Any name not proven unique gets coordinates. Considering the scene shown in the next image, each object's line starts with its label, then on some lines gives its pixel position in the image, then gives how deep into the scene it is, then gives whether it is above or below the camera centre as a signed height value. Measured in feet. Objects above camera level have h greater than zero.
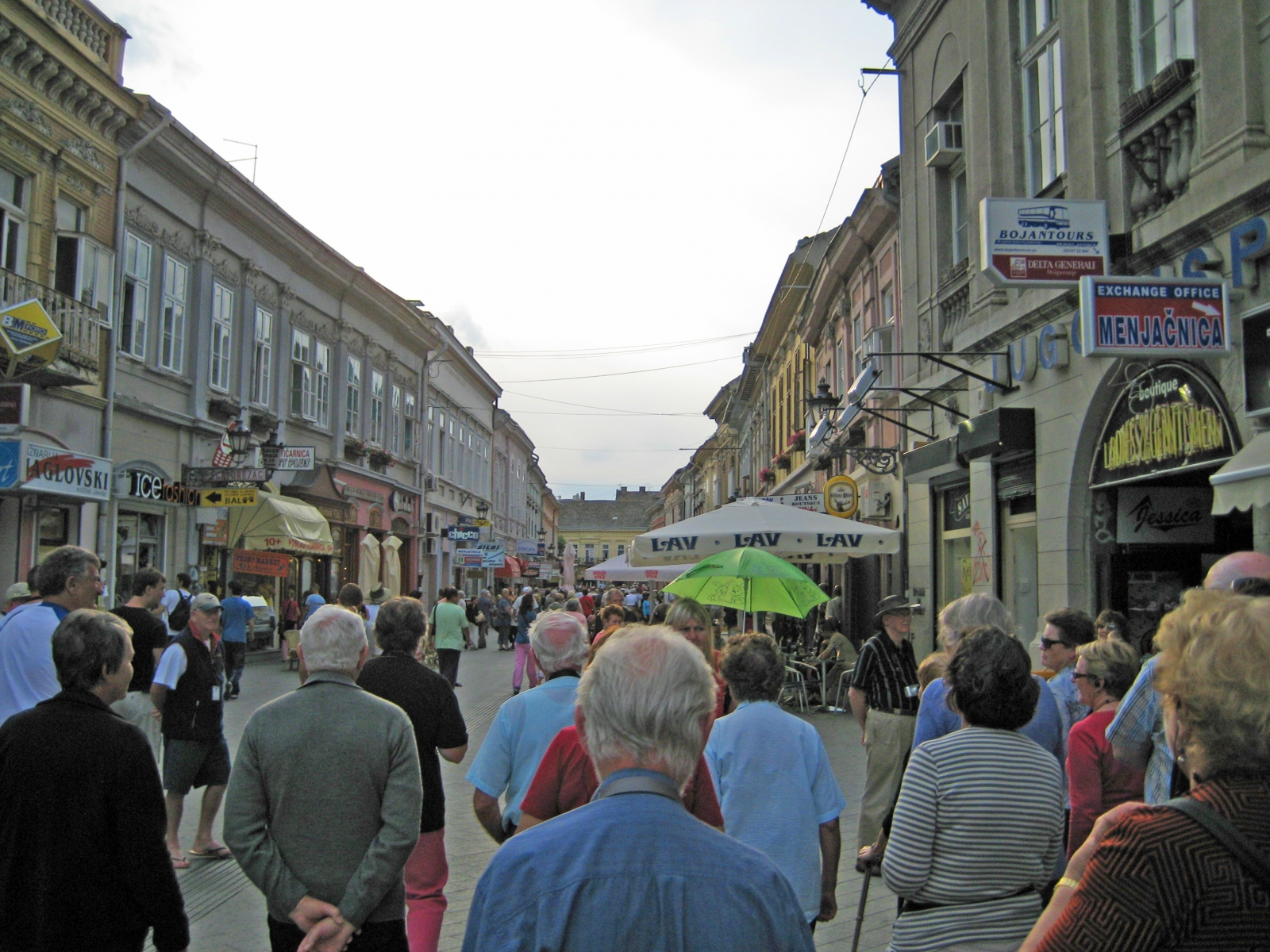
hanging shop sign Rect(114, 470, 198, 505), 59.21 +4.66
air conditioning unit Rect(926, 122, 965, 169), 46.85 +18.91
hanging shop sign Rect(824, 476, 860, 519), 66.03 +4.63
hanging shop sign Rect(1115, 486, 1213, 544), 33.91 +1.97
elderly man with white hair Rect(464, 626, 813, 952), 5.82 -1.73
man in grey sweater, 12.14 -2.79
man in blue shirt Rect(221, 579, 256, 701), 53.36 -3.07
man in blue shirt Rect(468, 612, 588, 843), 13.93 -2.31
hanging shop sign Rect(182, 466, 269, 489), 66.69 +5.79
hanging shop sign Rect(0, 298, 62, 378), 45.09 +9.84
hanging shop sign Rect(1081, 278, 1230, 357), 25.90 +6.33
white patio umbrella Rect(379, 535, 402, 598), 106.73 +0.70
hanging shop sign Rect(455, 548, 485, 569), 114.52 +1.39
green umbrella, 30.30 -0.31
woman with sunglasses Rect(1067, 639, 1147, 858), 13.52 -2.53
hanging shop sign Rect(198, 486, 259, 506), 65.98 +4.52
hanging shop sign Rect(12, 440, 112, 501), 47.11 +4.42
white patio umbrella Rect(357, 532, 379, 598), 98.84 +0.62
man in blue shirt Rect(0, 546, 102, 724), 17.28 -1.31
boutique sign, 27.61 +4.13
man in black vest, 23.07 -3.53
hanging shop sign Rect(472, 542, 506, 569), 116.26 +1.89
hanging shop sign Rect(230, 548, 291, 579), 70.85 +0.43
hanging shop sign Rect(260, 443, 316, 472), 70.08 +7.36
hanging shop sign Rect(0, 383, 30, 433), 46.47 +6.94
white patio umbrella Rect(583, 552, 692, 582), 59.97 +0.01
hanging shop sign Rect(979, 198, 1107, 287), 30.53 +9.60
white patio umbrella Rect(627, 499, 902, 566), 33.60 +1.22
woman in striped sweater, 10.46 -2.61
